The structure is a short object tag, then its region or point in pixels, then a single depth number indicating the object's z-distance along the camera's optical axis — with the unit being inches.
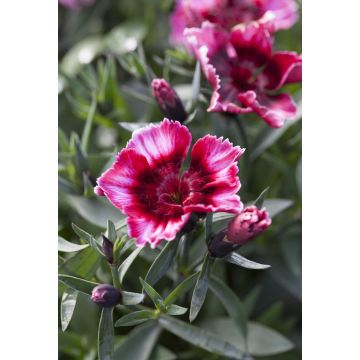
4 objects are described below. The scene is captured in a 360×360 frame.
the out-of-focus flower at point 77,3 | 16.6
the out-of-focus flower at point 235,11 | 12.8
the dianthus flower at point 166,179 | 10.1
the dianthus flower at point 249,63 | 11.9
